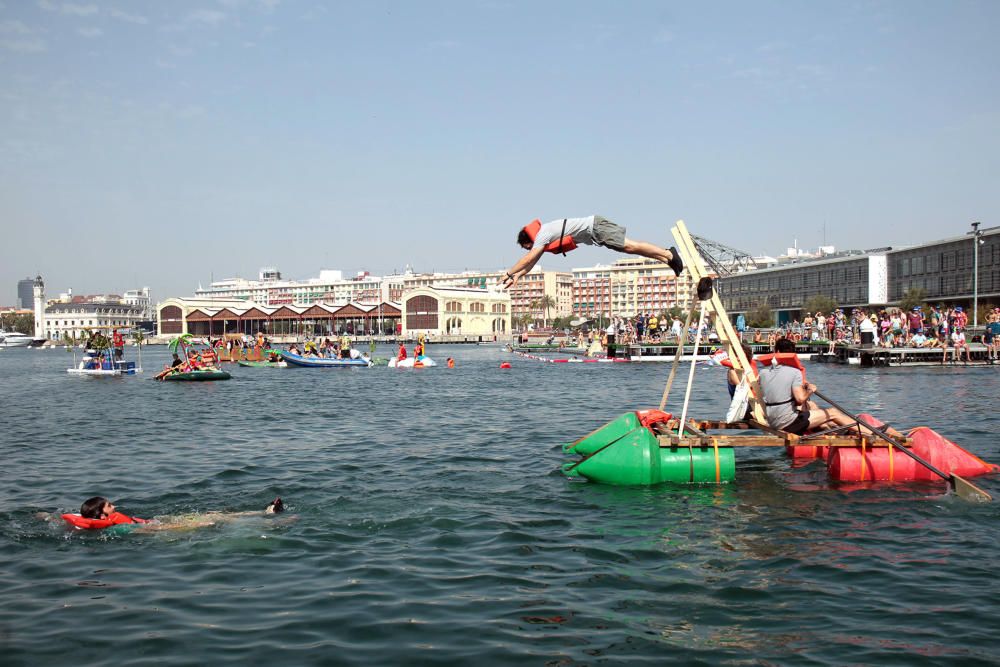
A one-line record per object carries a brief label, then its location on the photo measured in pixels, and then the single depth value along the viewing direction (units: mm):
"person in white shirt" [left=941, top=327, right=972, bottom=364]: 43688
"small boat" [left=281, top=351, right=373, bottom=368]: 56812
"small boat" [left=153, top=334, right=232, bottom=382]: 42750
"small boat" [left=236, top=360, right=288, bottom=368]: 61312
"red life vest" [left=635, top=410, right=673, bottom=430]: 14570
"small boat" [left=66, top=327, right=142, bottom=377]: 50031
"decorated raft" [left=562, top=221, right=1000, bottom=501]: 13242
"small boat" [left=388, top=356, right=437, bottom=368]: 57200
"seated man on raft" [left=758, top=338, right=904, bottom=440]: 13602
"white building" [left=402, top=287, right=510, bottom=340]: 167250
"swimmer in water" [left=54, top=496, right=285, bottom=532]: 11047
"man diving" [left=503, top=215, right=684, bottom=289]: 10641
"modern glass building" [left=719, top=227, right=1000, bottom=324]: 82500
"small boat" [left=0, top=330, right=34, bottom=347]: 183500
